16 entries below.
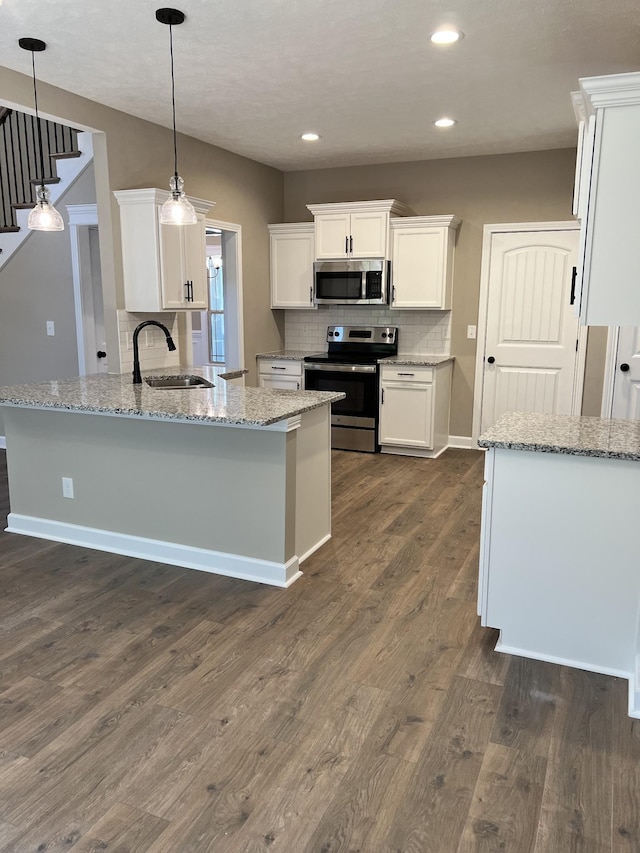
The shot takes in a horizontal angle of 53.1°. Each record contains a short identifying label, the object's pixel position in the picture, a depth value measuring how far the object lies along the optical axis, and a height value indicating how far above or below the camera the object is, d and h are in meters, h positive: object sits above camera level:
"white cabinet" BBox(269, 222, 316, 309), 6.31 +0.58
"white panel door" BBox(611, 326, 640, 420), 5.34 -0.42
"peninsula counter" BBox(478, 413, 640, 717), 2.39 -0.85
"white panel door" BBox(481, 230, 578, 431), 5.62 +0.02
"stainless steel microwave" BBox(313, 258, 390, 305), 5.88 +0.39
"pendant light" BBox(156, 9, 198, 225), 3.34 +0.59
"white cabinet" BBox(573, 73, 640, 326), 2.22 +0.43
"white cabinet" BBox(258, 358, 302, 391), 6.21 -0.48
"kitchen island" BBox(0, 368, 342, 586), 3.22 -0.81
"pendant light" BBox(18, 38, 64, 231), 3.29 +0.56
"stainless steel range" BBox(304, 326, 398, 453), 5.91 -0.56
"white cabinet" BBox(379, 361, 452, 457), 5.71 -0.75
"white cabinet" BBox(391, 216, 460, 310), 5.70 +0.58
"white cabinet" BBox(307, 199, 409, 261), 5.77 +0.87
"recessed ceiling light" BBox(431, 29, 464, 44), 3.09 +1.39
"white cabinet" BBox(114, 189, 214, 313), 4.33 +0.46
